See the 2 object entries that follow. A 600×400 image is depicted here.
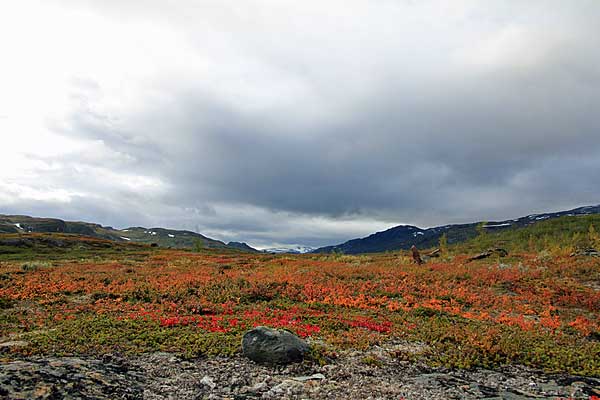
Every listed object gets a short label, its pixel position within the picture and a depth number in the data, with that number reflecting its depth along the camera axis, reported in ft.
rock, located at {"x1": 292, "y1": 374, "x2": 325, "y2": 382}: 31.81
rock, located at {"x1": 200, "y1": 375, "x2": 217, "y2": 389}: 30.19
